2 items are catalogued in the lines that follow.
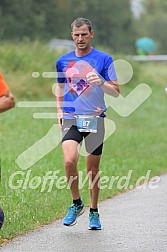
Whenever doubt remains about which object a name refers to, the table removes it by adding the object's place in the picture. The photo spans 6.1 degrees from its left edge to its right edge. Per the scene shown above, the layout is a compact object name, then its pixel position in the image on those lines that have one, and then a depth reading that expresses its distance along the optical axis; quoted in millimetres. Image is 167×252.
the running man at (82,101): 16291
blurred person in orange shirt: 13324
